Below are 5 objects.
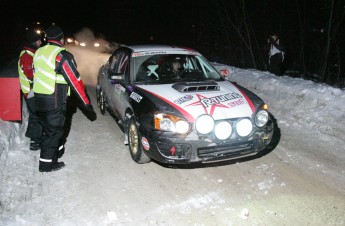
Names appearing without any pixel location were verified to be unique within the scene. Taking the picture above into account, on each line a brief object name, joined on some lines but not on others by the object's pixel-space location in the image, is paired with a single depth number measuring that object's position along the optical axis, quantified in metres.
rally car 4.11
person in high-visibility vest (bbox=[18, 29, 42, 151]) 5.15
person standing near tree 10.33
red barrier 5.68
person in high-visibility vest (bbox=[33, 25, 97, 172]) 4.30
